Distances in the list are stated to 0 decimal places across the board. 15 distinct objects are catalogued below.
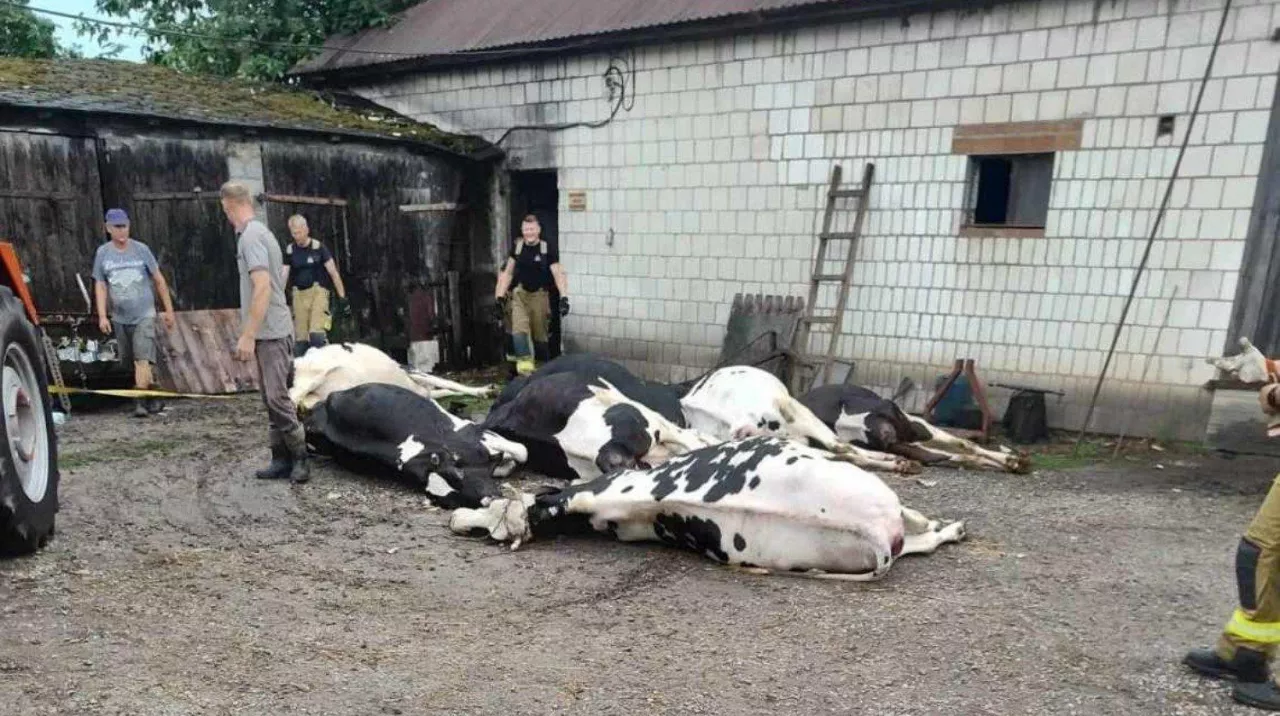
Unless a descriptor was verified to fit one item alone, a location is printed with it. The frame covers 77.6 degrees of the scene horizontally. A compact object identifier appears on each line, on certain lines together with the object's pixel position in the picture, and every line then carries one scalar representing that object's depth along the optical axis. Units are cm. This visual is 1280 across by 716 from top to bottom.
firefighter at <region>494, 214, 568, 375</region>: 914
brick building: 651
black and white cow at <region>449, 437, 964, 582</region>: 371
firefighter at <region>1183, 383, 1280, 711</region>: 276
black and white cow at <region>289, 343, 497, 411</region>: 638
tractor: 362
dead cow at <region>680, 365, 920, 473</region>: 585
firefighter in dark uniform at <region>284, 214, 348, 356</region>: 852
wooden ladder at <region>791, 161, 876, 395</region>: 801
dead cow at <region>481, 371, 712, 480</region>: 512
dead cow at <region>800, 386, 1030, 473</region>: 614
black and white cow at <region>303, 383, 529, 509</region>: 507
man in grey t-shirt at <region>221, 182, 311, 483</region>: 502
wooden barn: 766
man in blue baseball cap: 720
